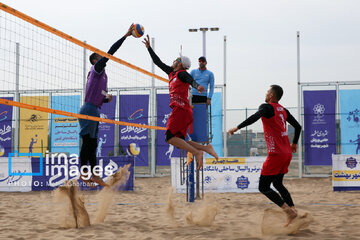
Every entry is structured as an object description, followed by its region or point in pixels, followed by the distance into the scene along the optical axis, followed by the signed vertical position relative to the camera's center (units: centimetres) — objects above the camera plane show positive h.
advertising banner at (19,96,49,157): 1476 +23
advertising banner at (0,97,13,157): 1525 +16
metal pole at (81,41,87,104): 1314 +212
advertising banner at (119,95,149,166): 1491 +22
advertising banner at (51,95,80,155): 1477 +11
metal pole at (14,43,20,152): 1481 +15
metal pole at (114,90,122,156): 1492 +2
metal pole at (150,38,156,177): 1477 +63
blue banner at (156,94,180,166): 1483 +0
